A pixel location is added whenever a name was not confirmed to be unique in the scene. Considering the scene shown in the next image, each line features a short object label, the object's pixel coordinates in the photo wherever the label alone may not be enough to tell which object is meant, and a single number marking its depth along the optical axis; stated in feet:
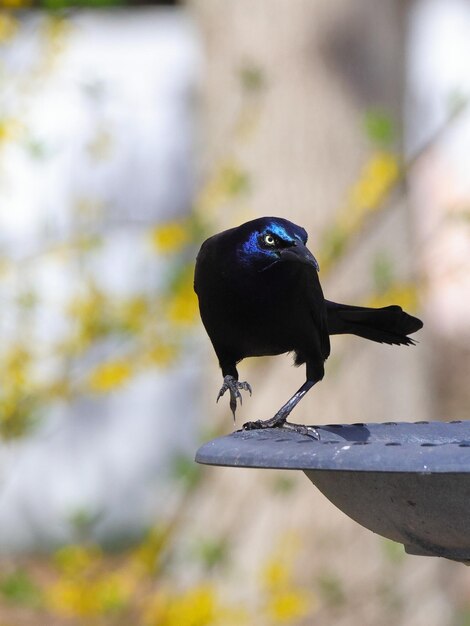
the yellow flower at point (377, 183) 31.30
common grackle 18.53
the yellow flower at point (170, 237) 30.66
